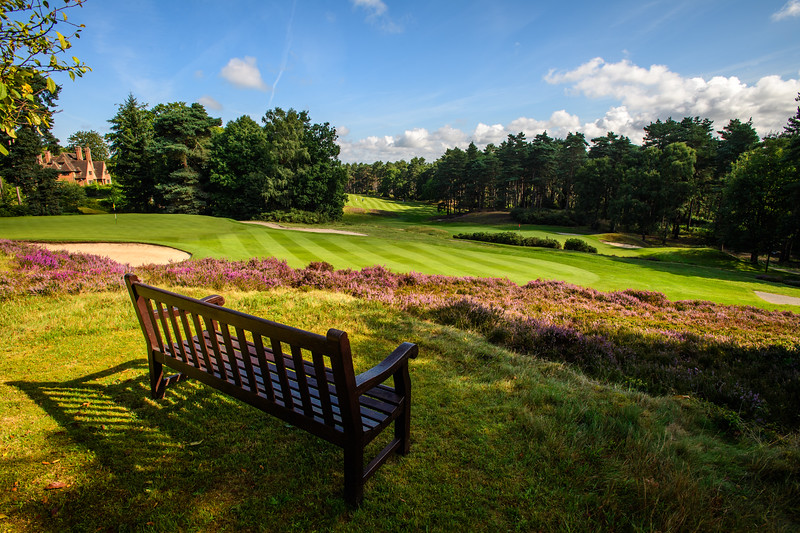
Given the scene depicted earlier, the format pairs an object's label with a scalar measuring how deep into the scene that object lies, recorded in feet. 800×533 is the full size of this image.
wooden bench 7.25
